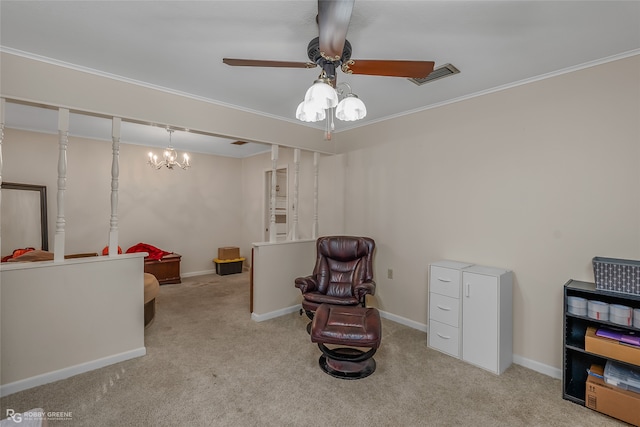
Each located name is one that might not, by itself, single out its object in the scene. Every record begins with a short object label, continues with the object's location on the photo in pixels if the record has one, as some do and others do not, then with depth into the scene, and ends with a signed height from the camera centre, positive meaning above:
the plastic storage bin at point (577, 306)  2.19 -0.67
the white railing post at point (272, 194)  3.83 +0.23
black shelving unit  2.13 -0.95
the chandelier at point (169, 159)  4.64 +0.82
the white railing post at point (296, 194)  4.00 +0.25
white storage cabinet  2.55 -0.91
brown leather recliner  3.41 -0.66
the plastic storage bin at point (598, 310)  2.10 -0.67
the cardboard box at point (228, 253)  6.07 -0.84
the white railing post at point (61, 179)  2.43 +0.25
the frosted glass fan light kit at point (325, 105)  1.60 +0.62
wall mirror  4.18 -0.11
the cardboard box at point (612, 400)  1.91 -1.23
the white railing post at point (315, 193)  4.20 +0.27
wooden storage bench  5.11 -1.00
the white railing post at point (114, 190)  2.67 +0.19
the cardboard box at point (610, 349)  1.94 -0.90
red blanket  5.13 -0.67
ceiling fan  1.40 +0.84
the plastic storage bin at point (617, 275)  2.00 -0.41
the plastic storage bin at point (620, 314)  2.02 -0.68
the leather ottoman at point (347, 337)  2.36 -0.98
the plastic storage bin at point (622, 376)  1.96 -1.08
